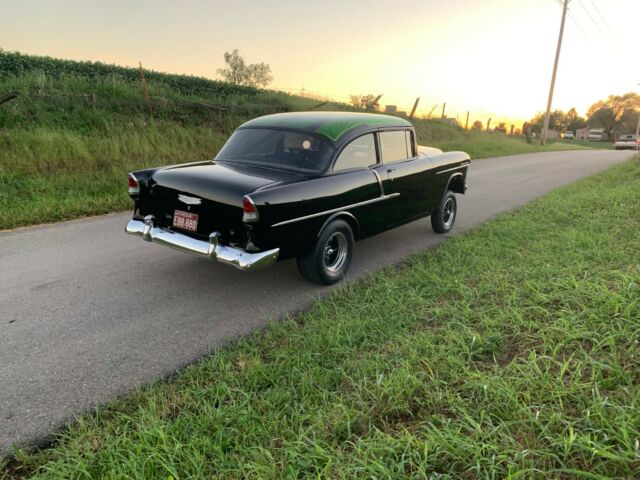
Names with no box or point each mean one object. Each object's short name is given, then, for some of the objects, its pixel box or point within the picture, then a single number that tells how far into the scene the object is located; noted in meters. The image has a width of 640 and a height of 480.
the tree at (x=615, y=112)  75.75
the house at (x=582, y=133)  79.62
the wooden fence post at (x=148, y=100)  11.80
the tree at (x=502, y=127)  38.19
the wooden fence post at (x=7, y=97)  8.52
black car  3.69
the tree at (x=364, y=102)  20.58
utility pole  30.31
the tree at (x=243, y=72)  44.81
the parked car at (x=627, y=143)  38.15
